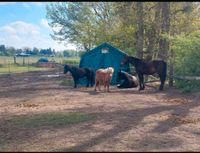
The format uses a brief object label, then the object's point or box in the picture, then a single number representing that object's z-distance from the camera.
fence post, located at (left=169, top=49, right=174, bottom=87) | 16.44
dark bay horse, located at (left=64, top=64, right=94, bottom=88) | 17.39
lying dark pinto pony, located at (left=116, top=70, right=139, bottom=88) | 16.89
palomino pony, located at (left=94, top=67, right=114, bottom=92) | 15.36
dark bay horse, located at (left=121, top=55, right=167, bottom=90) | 15.73
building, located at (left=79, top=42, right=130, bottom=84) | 19.16
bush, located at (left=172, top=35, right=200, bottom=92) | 14.77
